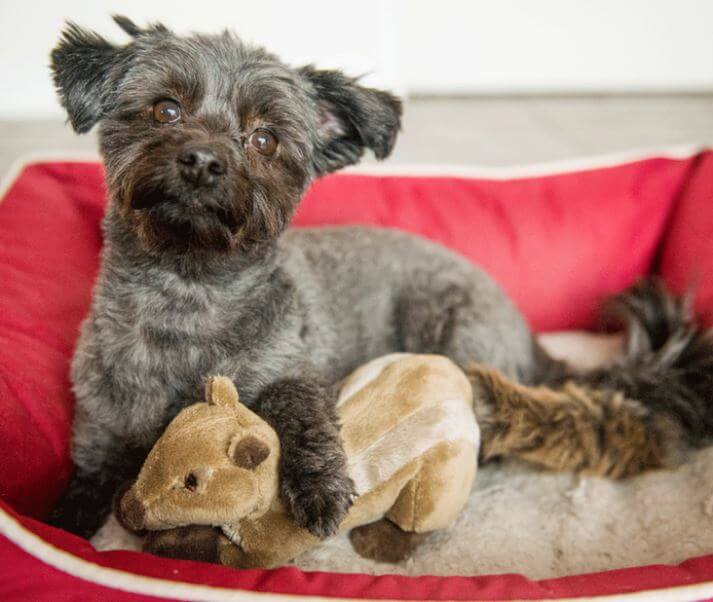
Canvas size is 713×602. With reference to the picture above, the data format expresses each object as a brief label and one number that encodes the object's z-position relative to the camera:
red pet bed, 0.50
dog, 0.52
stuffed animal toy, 0.50
